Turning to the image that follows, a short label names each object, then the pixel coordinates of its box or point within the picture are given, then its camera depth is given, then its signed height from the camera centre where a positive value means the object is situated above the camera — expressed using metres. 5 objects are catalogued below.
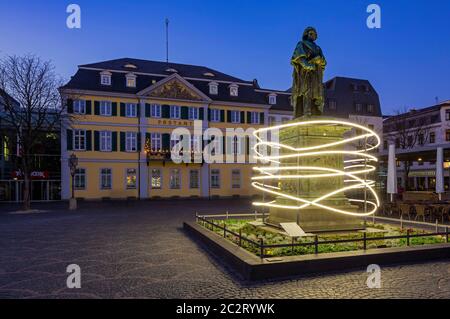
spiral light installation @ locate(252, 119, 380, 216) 9.45 -0.23
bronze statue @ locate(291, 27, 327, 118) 10.55 +2.74
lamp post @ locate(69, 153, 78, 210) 26.64 +0.03
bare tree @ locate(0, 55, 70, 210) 25.14 +5.25
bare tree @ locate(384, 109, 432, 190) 47.36 +5.21
